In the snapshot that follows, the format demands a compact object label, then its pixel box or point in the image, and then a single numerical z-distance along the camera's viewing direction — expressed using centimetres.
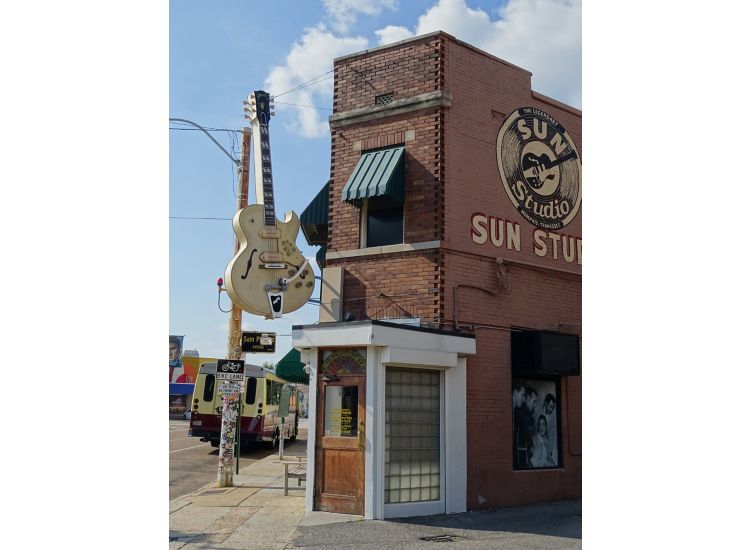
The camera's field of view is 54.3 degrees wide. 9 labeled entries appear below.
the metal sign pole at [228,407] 1502
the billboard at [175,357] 5706
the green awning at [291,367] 1939
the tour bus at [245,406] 2478
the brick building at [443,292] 1194
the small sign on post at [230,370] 1501
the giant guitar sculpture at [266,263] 1206
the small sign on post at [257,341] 1595
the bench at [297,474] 1352
